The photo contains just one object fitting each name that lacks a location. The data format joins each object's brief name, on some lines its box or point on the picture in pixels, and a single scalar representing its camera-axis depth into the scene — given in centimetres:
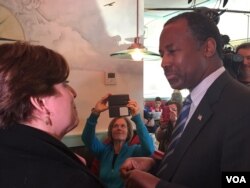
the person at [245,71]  122
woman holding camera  178
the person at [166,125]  192
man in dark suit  63
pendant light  172
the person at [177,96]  309
